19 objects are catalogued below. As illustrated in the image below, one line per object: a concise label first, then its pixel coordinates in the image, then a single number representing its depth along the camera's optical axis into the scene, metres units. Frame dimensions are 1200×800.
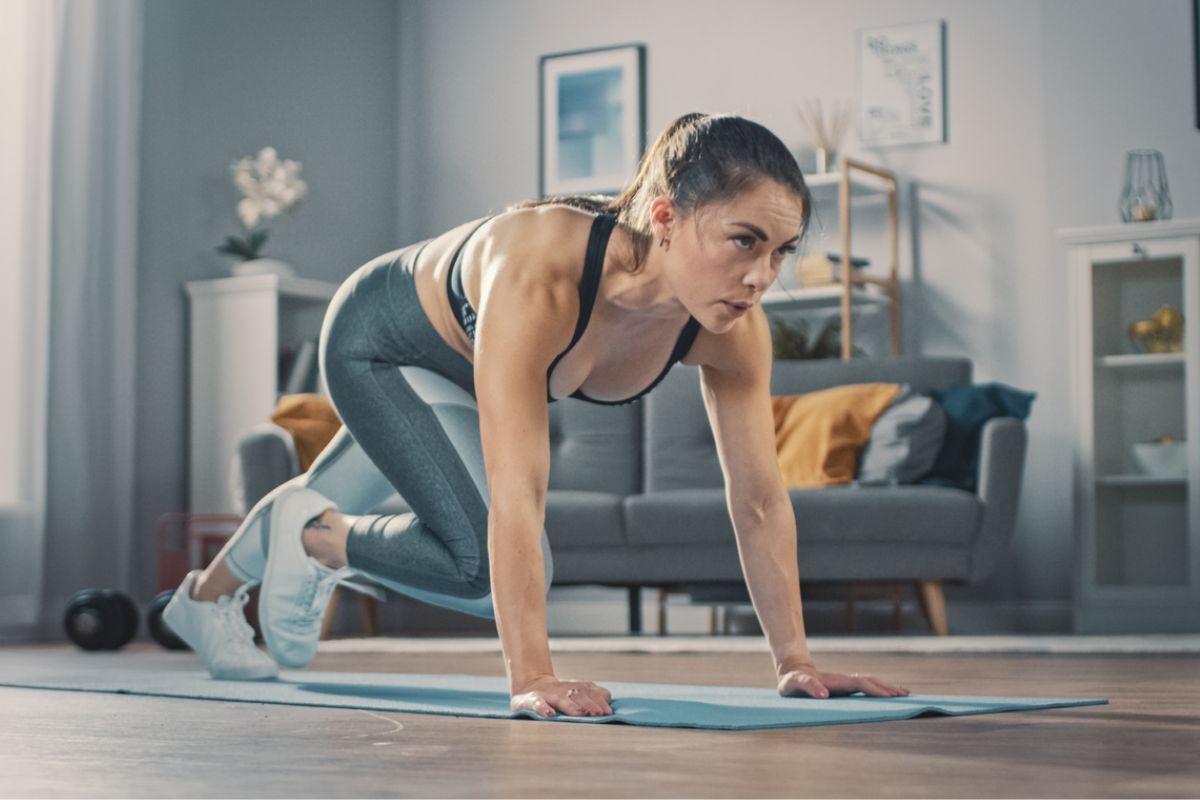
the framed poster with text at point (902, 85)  5.59
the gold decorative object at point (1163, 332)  4.58
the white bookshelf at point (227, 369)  5.31
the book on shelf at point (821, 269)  5.32
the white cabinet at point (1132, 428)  4.51
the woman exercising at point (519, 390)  1.69
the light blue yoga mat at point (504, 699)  1.66
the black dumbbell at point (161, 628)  4.07
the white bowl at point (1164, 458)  4.52
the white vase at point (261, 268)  5.44
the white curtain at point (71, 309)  4.81
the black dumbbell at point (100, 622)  4.13
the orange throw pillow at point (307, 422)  4.68
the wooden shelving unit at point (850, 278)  5.27
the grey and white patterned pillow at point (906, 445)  4.36
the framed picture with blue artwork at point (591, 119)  6.09
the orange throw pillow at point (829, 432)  4.42
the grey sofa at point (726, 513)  4.13
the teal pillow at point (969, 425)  4.43
